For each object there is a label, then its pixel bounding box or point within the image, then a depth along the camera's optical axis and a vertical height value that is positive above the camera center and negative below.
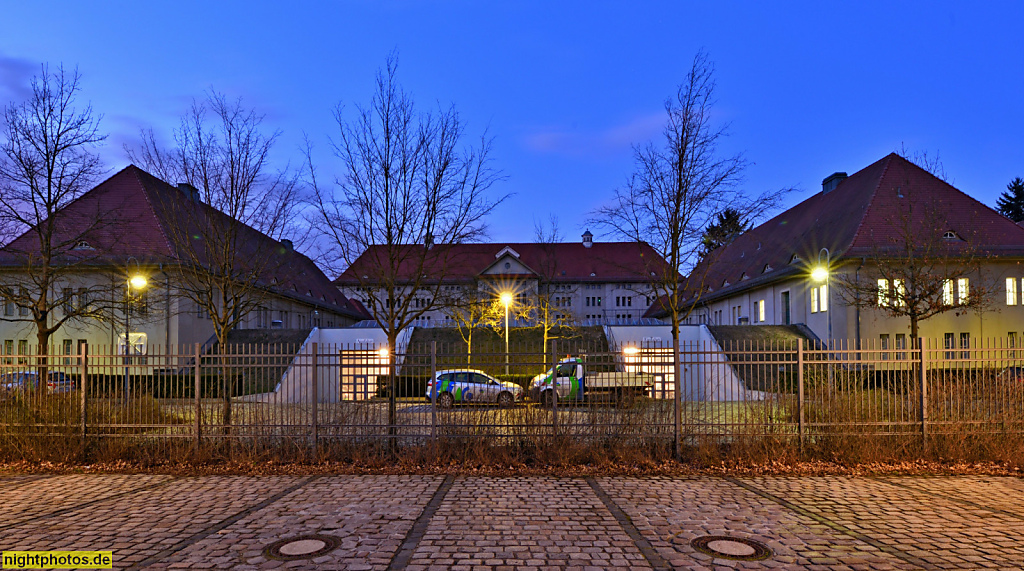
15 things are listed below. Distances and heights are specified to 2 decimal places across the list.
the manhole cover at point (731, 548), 5.73 -2.32
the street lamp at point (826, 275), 20.14 +1.13
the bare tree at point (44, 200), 13.96 +2.75
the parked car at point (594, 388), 10.36 -1.32
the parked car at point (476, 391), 10.54 -1.39
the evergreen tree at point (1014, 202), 65.00 +11.34
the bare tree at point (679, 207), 14.15 +2.44
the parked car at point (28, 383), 10.84 -1.18
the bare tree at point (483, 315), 29.00 -0.14
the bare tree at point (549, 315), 30.31 -0.20
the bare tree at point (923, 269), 20.33 +1.54
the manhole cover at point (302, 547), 5.74 -2.28
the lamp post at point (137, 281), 16.45 +0.96
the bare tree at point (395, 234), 12.15 +1.63
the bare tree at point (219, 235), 12.34 +1.68
